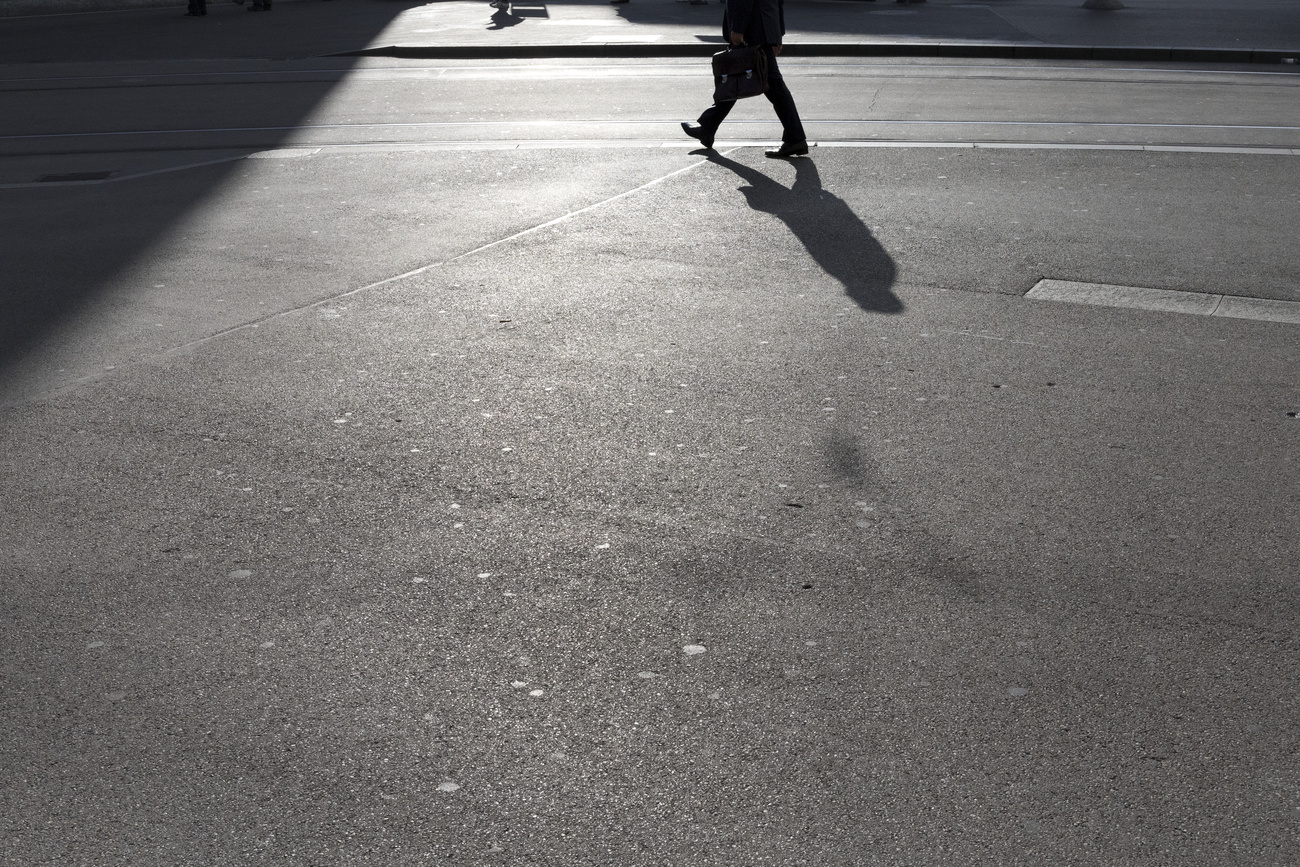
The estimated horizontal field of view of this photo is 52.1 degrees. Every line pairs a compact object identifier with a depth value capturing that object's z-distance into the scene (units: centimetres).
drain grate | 1168
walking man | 1127
